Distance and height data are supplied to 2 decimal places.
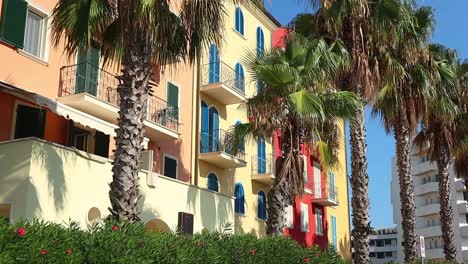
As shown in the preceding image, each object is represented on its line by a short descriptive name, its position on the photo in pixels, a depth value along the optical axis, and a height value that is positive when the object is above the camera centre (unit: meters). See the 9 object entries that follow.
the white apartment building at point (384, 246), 135.50 +4.64
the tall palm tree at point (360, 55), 17.03 +6.46
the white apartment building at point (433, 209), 70.94 +7.19
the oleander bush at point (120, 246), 7.28 +0.31
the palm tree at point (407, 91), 19.62 +6.12
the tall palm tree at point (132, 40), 11.12 +4.88
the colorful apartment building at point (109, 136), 13.62 +4.16
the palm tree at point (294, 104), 16.48 +4.57
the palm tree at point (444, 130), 23.61 +5.72
